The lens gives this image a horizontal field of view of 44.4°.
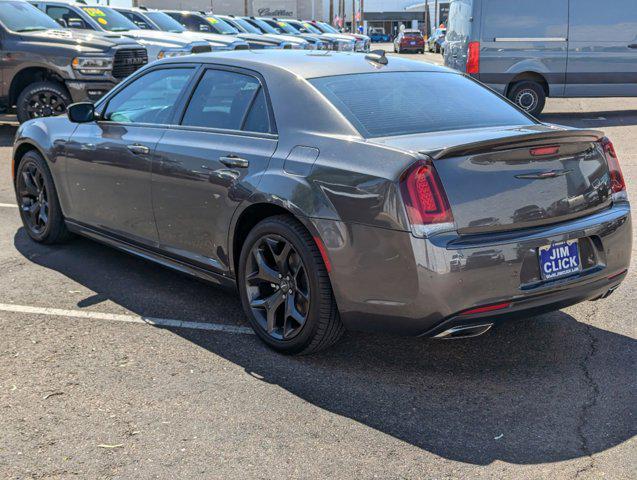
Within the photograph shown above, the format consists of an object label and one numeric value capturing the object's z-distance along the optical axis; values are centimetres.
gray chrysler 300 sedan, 360
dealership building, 7188
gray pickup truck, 1197
